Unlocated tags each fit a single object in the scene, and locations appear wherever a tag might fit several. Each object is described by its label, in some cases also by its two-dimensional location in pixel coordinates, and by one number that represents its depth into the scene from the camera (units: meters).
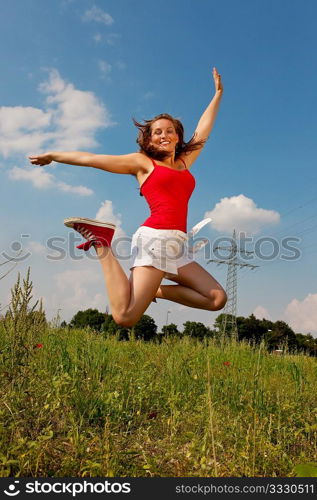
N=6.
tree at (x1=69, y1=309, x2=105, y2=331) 37.25
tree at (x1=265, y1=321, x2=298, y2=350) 43.88
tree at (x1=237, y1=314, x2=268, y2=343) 46.62
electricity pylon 27.20
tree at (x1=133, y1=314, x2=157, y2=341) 33.59
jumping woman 4.06
